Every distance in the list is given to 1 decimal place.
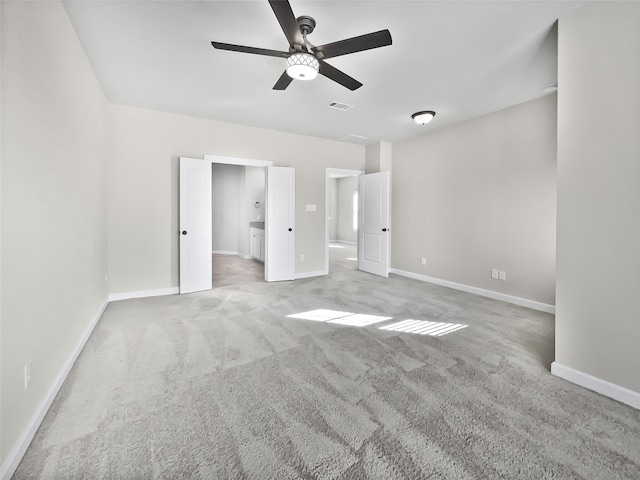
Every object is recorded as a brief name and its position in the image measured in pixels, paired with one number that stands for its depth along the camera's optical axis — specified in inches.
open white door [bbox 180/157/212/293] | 169.8
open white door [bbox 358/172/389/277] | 219.0
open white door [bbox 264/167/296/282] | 202.4
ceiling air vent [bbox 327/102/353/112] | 155.2
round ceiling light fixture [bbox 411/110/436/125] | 161.9
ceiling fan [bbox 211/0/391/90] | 76.8
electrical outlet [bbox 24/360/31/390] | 59.0
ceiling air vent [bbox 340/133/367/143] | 216.5
